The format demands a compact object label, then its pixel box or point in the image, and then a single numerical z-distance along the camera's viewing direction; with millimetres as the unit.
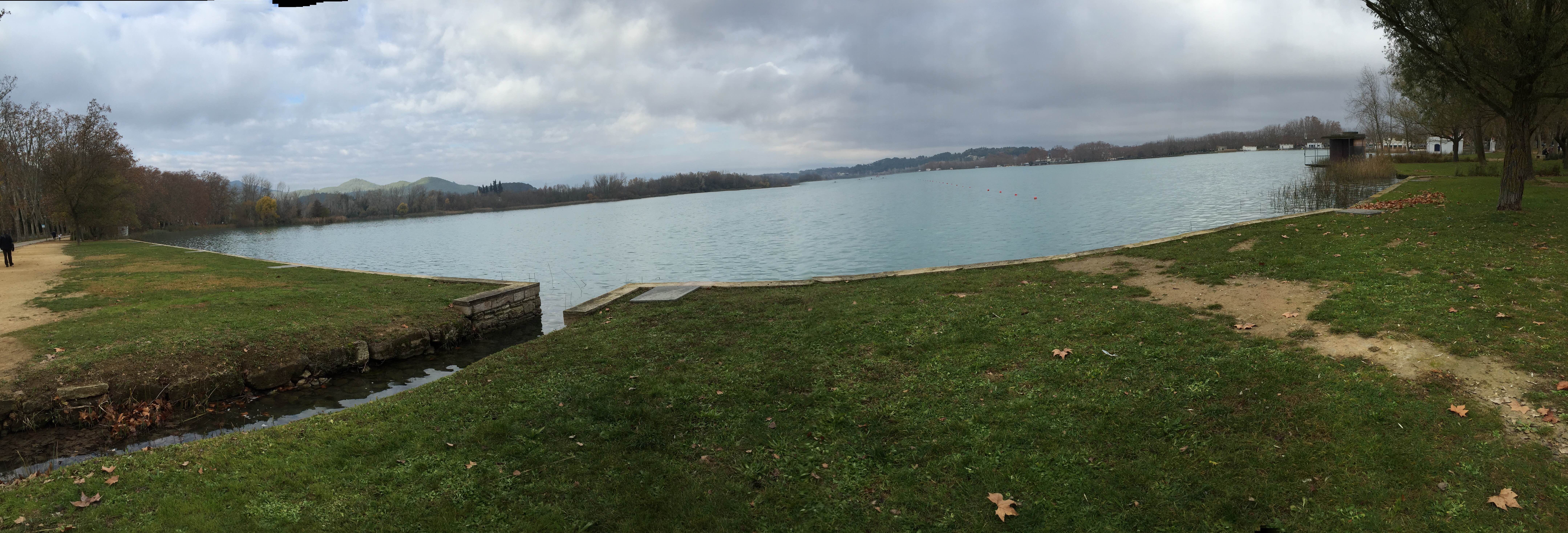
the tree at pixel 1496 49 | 13914
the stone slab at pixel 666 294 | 12648
